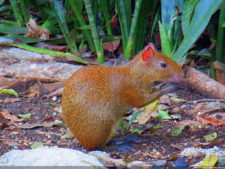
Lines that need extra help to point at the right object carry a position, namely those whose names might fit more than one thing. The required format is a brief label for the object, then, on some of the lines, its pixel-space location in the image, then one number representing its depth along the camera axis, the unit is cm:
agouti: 1034
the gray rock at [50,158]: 891
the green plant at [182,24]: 1280
